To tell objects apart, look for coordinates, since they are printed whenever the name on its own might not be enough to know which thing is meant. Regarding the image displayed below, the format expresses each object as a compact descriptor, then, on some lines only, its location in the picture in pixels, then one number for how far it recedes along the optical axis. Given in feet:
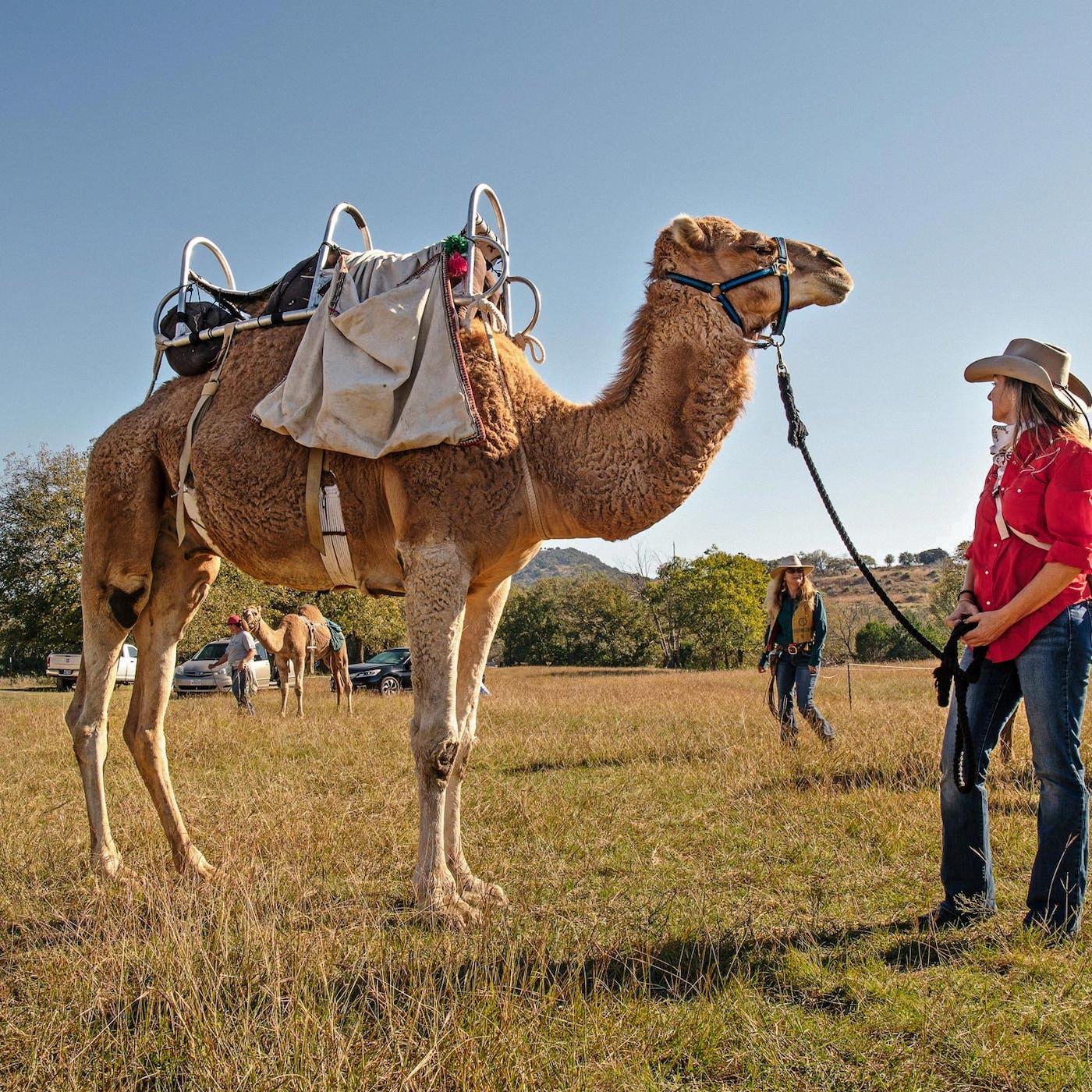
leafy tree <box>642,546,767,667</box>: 186.39
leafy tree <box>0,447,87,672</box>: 104.94
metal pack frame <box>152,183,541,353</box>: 14.56
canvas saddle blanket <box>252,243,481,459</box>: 13.32
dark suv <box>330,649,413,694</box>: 85.10
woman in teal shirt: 28.14
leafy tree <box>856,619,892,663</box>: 185.47
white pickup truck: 94.07
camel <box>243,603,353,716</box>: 56.70
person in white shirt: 51.29
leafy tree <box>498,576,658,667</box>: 212.64
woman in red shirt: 11.68
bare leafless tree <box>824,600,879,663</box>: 187.52
